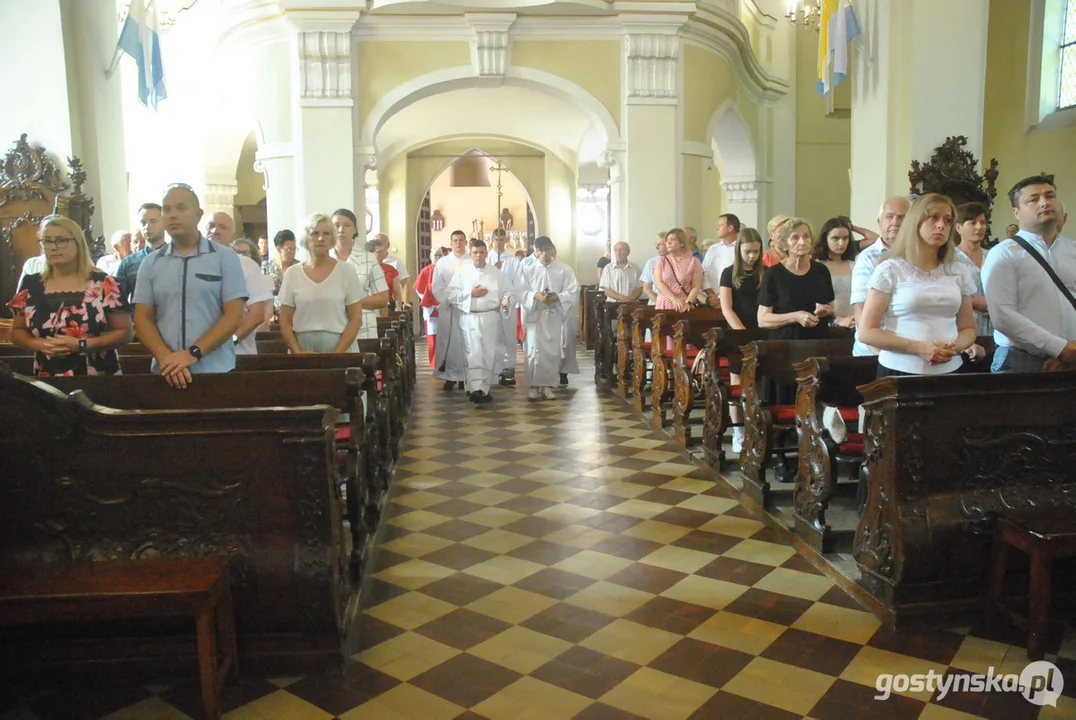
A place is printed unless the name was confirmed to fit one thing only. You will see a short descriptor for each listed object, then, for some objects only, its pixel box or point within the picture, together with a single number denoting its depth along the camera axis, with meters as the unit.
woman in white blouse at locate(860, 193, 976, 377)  3.64
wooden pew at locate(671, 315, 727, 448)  6.23
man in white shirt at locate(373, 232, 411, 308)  10.31
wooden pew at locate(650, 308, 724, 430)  6.92
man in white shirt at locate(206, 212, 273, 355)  4.43
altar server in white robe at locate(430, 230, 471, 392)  9.48
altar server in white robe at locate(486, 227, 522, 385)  9.73
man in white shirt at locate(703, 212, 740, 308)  8.14
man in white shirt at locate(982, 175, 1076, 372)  3.81
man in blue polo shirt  3.70
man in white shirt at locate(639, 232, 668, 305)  8.47
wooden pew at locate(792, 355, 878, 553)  3.95
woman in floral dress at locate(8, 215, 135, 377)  3.95
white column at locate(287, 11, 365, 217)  10.34
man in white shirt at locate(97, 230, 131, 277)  7.24
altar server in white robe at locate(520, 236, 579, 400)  8.96
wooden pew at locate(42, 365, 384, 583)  3.56
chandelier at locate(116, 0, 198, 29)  11.17
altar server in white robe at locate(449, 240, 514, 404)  8.66
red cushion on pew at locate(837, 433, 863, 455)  4.12
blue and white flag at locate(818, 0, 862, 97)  8.23
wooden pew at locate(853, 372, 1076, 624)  3.26
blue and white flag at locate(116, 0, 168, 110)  8.49
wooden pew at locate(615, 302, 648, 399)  8.59
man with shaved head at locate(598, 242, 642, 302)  10.12
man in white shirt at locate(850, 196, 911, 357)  4.10
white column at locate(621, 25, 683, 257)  10.72
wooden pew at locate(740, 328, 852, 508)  4.76
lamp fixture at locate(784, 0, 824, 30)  11.80
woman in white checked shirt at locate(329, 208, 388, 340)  6.04
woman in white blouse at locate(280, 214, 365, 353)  5.14
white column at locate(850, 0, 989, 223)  7.55
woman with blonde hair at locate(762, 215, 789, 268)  5.33
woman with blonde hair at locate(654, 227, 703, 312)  7.78
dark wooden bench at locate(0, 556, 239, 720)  2.59
